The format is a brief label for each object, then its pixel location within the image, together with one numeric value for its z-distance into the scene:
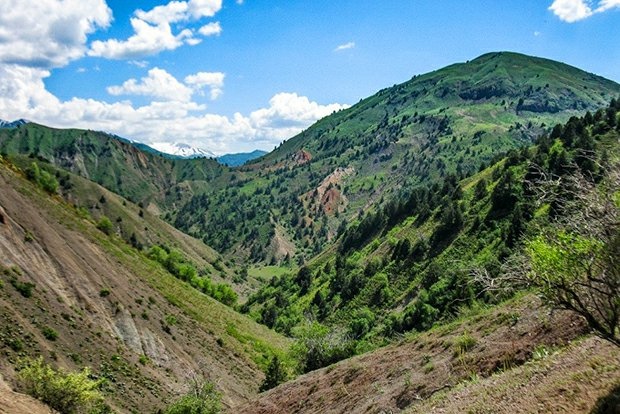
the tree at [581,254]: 11.92
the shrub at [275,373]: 63.75
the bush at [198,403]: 46.81
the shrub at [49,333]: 50.39
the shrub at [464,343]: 28.09
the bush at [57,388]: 38.22
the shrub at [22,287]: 53.81
